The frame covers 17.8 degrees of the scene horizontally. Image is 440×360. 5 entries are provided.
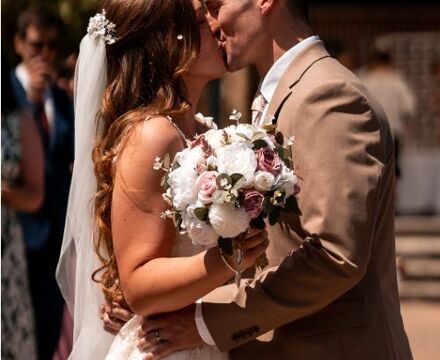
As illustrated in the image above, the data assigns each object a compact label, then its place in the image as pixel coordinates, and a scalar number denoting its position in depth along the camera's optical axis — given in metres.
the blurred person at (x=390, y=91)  14.89
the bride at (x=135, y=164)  4.25
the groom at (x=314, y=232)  4.06
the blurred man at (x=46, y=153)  8.18
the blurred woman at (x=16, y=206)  7.39
